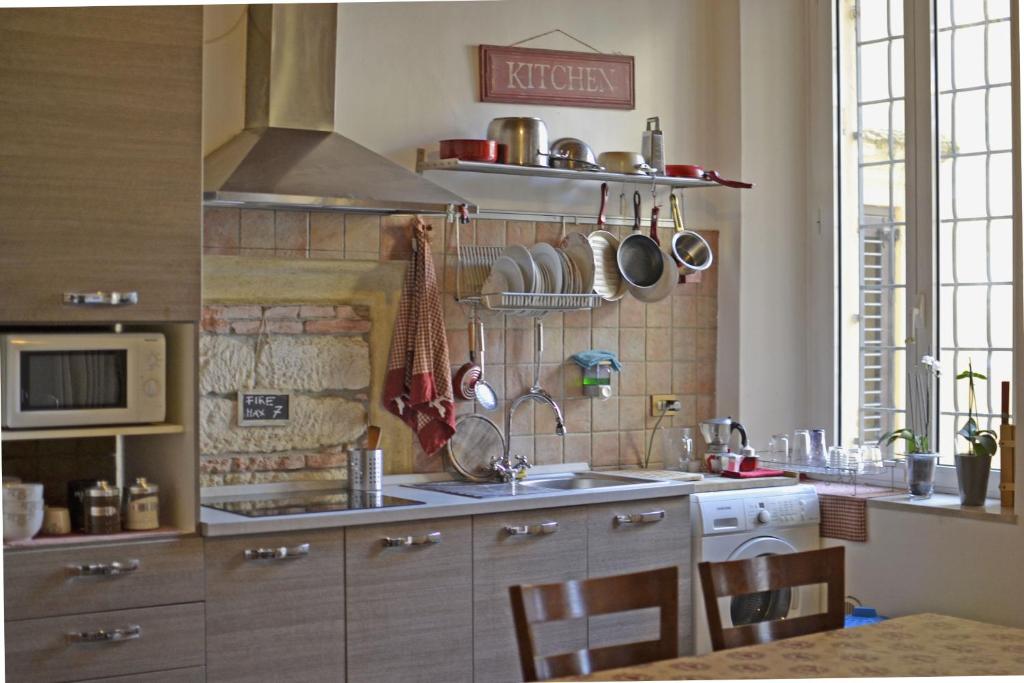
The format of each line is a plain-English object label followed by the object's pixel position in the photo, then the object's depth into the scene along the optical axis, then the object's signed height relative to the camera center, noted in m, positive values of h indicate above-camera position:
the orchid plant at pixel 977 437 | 4.14 -0.30
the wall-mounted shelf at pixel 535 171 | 4.14 +0.59
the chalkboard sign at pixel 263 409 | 3.92 -0.19
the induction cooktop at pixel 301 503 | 3.53 -0.44
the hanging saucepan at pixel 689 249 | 4.73 +0.36
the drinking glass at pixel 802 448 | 4.66 -0.37
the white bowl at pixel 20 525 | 3.13 -0.43
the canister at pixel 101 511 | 3.26 -0.41
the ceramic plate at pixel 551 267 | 4.33 +0.27
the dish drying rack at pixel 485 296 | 4.21 +0.18
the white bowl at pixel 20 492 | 3.13 -0.35
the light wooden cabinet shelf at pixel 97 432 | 3.20 -0.21
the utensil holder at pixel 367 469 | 3.96 -0.37
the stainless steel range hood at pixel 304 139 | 3.64 +0.62
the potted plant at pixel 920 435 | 4.30 -0.31
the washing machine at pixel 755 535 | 4.17 -0.63
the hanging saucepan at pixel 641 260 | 4.63 +0.31
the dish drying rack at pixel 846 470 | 4.52 -0.44
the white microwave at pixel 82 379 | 3.20 -0.08
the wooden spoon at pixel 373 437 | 3.97 -0.27
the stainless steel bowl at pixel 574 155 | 4.38 +0.65
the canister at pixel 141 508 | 3.33 -0.41
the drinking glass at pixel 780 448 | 4.75 -0.38
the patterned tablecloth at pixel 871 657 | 2.30 -0.58
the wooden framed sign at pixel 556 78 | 4.44 +0.95
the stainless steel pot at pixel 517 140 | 4.27 +0.69
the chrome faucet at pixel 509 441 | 4.30 -0.32
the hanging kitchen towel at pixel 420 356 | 4.08 -0.03
